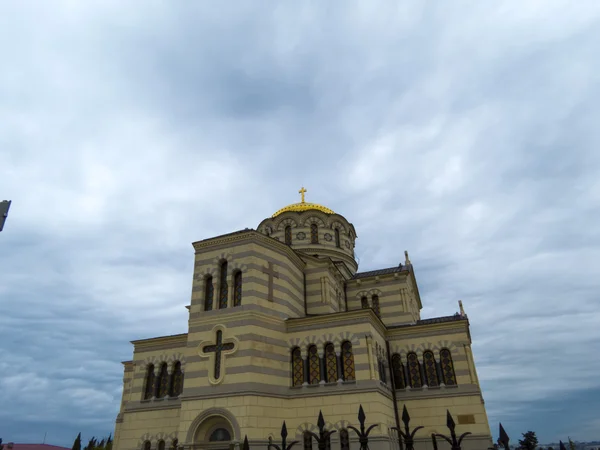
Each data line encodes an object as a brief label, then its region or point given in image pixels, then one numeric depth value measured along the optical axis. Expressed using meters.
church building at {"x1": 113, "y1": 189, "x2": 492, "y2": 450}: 19.83
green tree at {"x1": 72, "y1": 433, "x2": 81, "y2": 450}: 42.16
